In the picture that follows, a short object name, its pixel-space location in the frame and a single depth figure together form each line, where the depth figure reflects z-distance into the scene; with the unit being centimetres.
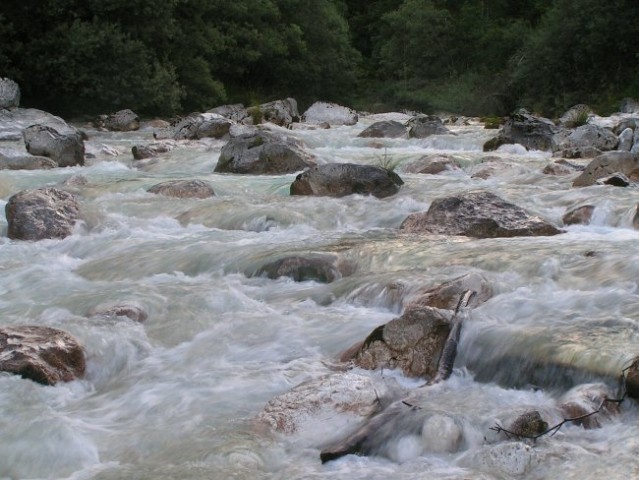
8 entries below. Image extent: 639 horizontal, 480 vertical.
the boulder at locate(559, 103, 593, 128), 1880
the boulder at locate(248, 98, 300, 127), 2189
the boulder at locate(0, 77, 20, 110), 2019
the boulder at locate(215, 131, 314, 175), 1268
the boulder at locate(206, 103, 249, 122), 2205
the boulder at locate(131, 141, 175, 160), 1482
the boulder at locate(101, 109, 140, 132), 2153
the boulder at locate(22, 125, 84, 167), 1393
